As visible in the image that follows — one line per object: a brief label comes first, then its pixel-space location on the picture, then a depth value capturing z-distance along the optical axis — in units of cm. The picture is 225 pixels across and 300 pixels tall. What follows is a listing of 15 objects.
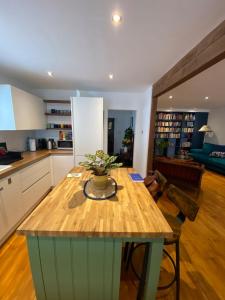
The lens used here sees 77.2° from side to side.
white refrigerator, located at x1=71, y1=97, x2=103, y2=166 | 320
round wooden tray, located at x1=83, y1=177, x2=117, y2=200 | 137
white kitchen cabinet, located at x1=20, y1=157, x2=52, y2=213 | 234
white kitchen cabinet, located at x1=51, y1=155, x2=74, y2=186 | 331
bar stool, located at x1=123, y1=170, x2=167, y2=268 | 159
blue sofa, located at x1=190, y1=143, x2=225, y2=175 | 464
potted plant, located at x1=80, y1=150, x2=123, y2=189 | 142
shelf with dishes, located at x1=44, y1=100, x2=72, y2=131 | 360
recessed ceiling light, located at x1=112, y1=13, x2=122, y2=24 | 117
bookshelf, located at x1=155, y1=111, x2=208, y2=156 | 690
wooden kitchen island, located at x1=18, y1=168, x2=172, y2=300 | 93
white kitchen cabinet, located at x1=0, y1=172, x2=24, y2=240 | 184
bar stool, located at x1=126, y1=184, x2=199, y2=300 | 114
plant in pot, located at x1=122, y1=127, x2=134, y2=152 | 545
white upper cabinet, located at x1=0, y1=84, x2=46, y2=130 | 233
